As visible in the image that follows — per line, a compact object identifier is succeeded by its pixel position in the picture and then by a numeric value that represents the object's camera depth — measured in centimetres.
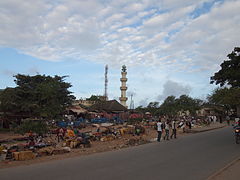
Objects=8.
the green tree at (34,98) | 2939
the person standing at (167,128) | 2017
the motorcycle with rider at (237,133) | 1545
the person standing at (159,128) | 1903
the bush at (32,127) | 1752
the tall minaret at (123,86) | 8043
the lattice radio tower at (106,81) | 7286
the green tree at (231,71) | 1653
